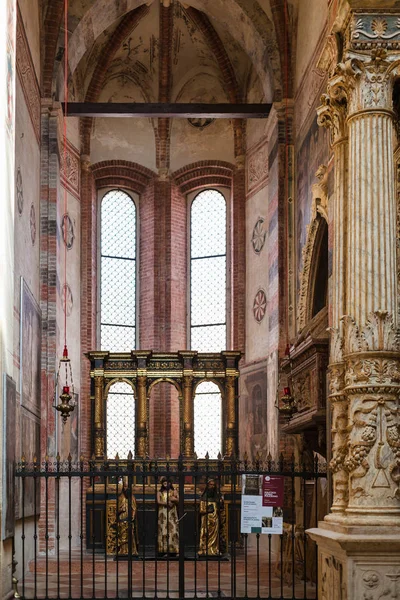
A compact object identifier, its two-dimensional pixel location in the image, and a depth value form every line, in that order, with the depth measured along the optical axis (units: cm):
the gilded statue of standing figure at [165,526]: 1944
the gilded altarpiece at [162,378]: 2208
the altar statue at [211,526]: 1902
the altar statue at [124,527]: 1912
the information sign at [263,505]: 1377
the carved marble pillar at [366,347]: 1079
